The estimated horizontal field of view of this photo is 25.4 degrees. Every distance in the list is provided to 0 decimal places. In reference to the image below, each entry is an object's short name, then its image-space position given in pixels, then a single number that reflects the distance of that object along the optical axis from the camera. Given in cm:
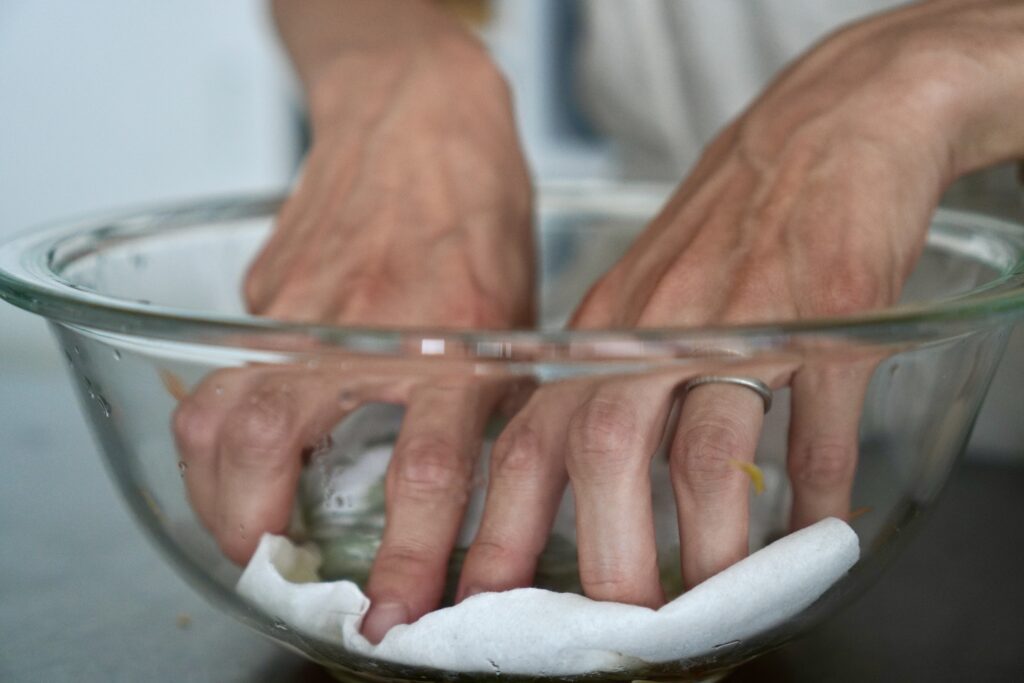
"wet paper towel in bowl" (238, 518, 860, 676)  53
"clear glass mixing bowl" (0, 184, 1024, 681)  50
